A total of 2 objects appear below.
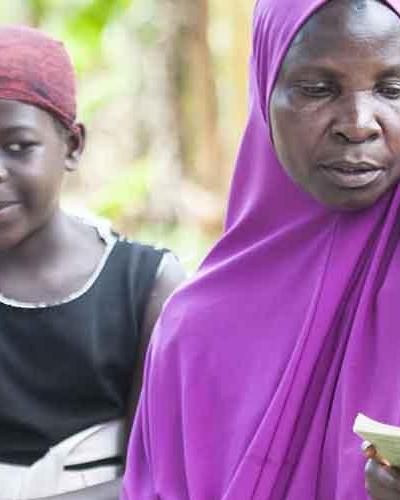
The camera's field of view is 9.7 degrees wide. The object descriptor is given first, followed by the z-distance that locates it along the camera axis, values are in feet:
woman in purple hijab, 13.99
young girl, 17.32
